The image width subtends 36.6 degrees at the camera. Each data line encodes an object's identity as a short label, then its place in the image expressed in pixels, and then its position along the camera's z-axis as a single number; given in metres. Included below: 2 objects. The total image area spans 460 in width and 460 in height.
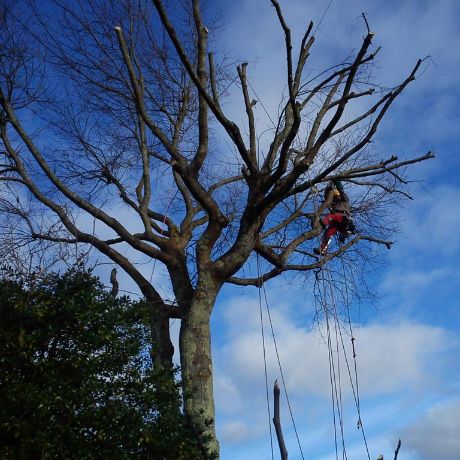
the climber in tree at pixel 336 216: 8.41
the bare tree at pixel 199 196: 7.04
